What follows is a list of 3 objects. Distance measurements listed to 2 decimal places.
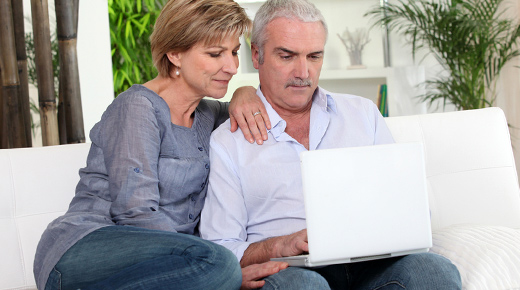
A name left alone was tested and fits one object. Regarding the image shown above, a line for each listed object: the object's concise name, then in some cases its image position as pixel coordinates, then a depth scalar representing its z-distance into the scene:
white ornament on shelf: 4.90
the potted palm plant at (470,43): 3.99
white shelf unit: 4.74
